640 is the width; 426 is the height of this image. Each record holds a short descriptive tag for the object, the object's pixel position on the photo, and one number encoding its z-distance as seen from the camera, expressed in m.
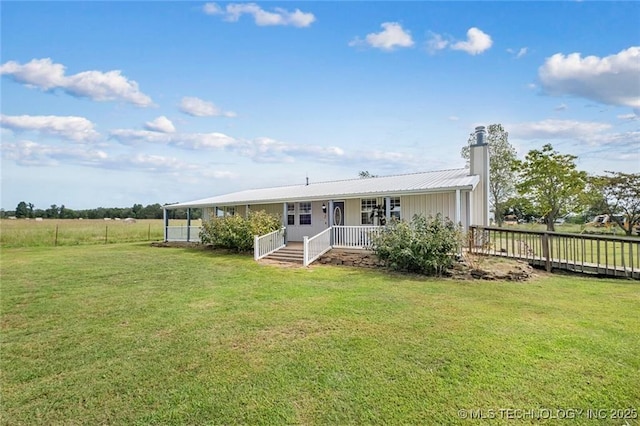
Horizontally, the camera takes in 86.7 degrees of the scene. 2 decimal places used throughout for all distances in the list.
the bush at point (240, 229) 15.39
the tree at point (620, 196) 25.19
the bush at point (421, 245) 9.95
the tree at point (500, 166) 26.06
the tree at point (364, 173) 40.39
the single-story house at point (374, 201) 12.70
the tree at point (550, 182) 22.39
